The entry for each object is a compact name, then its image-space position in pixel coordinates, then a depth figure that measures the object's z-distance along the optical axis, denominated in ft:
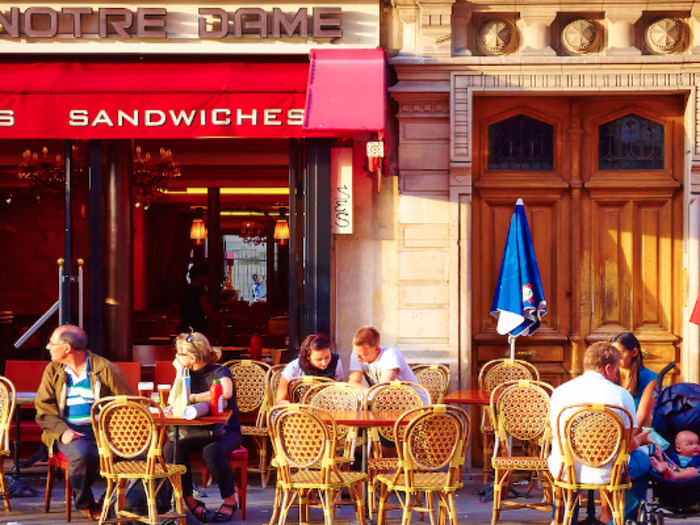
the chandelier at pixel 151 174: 42.14
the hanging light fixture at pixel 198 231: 58.75
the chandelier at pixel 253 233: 71.31
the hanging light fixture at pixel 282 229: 60.76
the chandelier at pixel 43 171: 41.52
